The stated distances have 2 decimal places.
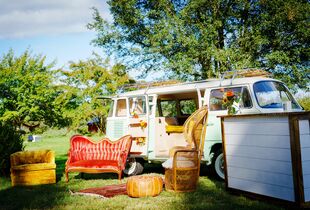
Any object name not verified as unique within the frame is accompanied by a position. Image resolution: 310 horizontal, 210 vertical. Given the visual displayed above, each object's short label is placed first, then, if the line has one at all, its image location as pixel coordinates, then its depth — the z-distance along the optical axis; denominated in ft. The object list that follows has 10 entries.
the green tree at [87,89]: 79.82
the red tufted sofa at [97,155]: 25.85
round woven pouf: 20.24
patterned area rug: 20.88
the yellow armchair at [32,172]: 26.00
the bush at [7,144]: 30.89
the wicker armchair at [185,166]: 21.22
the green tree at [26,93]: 76.69
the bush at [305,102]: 41.72
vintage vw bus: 23.90
